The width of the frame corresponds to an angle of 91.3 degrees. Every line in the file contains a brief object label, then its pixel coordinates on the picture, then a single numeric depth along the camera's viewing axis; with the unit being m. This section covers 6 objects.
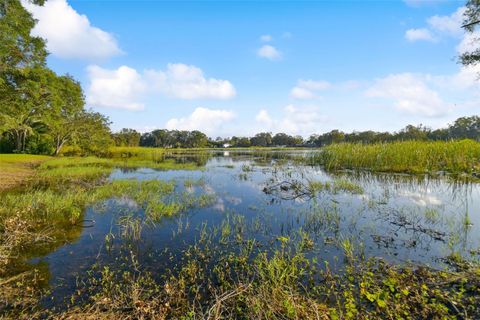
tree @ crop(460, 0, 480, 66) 20.38
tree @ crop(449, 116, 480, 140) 99.50
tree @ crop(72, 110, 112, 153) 45.25
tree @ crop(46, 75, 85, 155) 27.33
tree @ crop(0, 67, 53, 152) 22.14
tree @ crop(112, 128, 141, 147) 75.19
